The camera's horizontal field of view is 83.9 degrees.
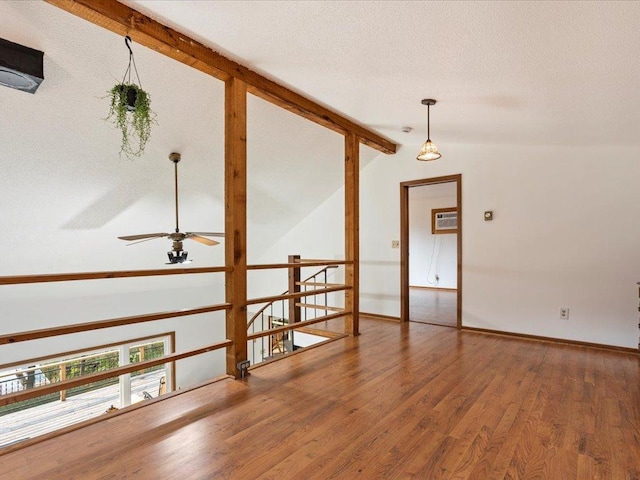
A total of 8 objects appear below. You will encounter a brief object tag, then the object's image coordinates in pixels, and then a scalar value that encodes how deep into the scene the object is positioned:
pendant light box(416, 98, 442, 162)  3.24
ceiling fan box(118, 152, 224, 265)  3.79
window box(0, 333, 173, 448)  5.67
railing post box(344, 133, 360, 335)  4.24
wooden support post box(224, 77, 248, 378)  2.82
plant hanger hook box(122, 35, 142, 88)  2.61
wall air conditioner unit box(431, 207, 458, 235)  8.09
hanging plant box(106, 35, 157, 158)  2.32
